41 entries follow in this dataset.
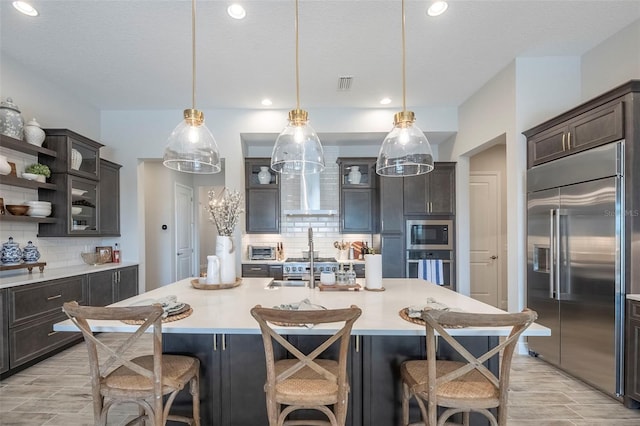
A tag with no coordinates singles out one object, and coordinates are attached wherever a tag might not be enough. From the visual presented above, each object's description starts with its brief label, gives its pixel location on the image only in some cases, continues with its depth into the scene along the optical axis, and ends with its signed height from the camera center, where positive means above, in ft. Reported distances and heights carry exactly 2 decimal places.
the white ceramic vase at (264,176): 16.38 +1.94
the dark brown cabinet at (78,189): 11.92 +1.06
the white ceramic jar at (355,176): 16.48 +1.92
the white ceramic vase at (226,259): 8.31 -1.24
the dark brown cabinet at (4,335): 8.89 -3.45
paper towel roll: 7.83 -1.50
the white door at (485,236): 17.80 -1.43
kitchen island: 5.91 -2.88
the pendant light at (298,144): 6.57 +1.47
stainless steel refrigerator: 7.83 -1.45
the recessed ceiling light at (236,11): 8.34 +5.52
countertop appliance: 16.15 -2.07
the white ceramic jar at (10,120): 10.15 +3.16
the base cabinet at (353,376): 5.91 -3.11
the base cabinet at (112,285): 12.32 -3.07
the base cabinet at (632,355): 7.37 -3.48
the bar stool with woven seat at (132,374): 4.63 -2.69
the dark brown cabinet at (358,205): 16.56 +0.38
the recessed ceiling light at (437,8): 8.24 +5.50
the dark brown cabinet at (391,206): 15.62 +0.30
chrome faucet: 8.27 -1.61
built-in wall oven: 15.46 -2.45
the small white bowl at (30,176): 10.91 +1.37
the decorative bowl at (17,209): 10.36 +0.20
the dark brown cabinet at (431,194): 15.74 +0.90
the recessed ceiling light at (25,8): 8.24 +5.57
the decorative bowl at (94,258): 13.93 -2.01
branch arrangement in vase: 8.14 +0.06
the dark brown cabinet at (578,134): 7.91 +2.22
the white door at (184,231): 20.44 -1.25
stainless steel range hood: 16.58 +0.78
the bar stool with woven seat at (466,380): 4.35 -2.62
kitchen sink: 9.15 -2.19
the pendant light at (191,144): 6.64 +1.51
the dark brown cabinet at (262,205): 16.37 +0.41
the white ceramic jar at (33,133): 10.99 +2.91
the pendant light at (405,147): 6.60 +1.39
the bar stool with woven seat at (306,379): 4.35 -2.55
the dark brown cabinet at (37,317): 9.24 -3.25
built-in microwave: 15.57 -1.14
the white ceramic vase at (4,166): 9.84 +1.55
